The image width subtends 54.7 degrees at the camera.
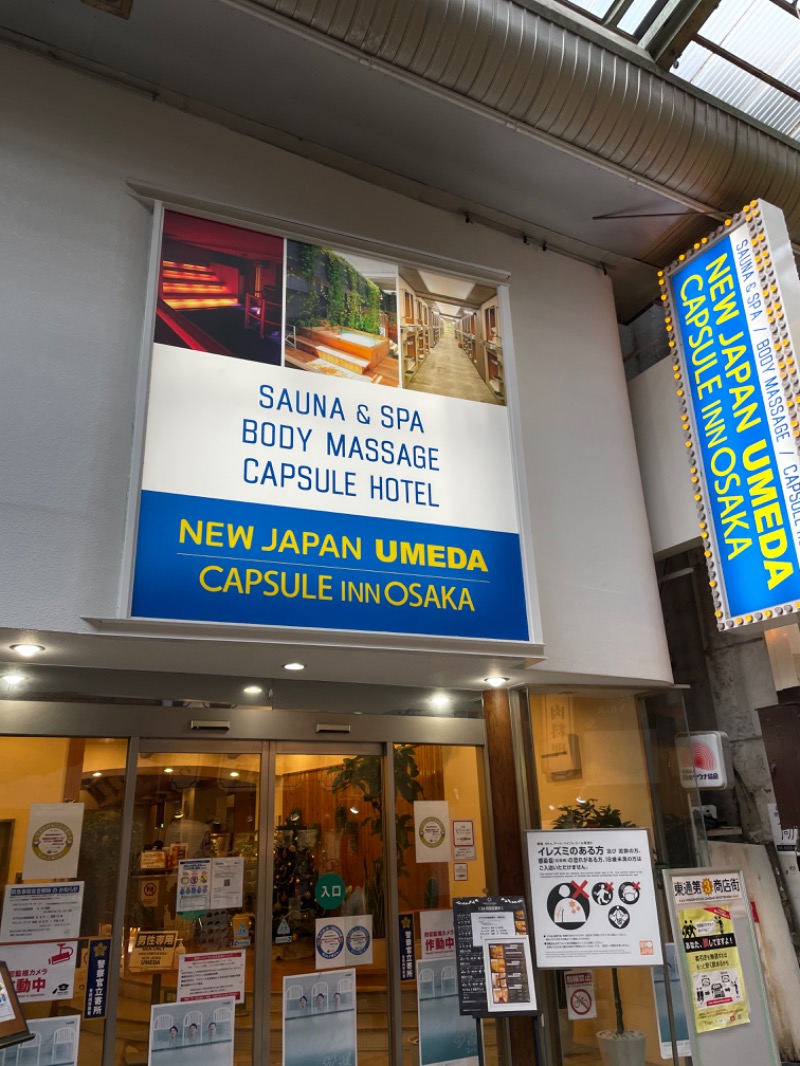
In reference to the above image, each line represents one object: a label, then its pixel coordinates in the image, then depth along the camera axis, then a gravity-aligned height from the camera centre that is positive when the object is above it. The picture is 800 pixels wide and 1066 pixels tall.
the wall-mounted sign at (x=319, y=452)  4.01 +2.10
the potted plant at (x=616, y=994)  4.73 -0.94
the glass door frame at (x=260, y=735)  4.43 +0.67
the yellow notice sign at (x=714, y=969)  4.66 -0.80
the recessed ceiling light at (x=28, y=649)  3.97 +1.00
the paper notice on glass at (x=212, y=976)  4.42 -0.68
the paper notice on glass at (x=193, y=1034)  4.28 -0.96
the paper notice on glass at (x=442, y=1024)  4.84 -1.08
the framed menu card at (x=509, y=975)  4.38 -0.74
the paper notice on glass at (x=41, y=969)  4.06 -0.56
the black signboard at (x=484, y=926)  4.40 -0.49
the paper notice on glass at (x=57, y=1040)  4.03 -0.90
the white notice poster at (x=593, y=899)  4.60 -0.37
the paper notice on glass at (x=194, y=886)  4.54 -0.20
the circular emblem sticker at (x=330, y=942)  4.78 -0.56
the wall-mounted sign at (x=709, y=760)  5.86 +0.50
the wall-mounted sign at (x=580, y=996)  4.91 -0.96
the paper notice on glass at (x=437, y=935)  5.02 -0.57
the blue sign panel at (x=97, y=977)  4.16 -0.62
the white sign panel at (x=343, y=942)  4.78 -0.57
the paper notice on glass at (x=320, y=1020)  4.57 -0.97
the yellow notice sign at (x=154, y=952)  4.33 -0.53
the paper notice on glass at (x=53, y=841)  4.23 +0.08
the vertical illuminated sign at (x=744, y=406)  4.58 +2.51
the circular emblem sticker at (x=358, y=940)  4.86 -0.57
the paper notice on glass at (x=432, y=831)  5.19 +0.06
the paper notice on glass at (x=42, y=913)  4.11 -0.28
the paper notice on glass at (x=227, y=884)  4.62 -0.19
